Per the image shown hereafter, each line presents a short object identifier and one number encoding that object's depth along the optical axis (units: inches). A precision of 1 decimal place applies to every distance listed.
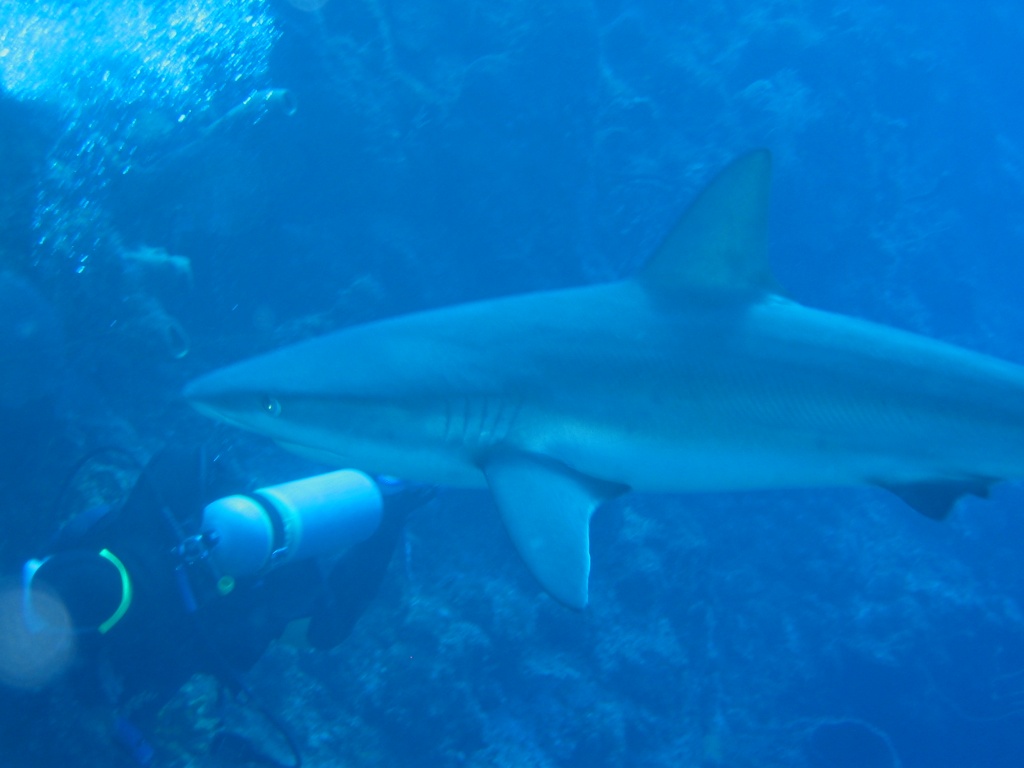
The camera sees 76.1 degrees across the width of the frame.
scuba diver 133.3
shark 101.7
